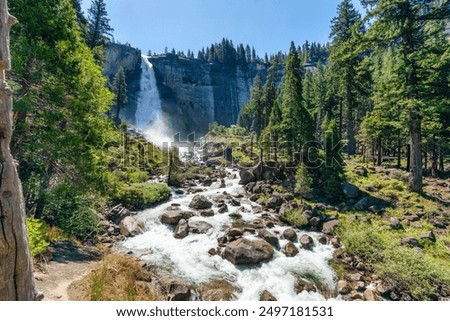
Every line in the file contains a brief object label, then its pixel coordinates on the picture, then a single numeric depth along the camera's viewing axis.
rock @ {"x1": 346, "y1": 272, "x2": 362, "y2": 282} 11.73
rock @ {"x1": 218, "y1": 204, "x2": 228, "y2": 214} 20.88
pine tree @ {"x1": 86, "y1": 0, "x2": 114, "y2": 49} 34.94
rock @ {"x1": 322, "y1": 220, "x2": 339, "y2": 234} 16.46
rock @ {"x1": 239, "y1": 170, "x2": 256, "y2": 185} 29.31
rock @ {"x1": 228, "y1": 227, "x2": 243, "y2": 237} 15.98
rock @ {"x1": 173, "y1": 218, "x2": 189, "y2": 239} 16.73
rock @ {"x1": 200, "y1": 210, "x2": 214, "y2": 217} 20.09
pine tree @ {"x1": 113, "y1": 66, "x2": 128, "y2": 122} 57.44
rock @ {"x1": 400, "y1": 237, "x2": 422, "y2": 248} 13.17
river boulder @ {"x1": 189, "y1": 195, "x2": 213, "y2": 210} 22.05
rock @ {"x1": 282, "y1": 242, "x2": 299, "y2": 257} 14.25
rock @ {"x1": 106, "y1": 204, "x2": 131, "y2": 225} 19.04
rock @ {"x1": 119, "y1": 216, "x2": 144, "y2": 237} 17.11
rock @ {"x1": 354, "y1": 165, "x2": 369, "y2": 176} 25.05
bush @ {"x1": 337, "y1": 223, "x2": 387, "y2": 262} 13.11
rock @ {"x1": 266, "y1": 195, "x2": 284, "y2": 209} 21.55
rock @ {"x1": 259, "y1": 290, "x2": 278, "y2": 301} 10.53
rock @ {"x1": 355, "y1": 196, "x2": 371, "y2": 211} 18.63
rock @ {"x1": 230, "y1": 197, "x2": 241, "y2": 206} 22.71
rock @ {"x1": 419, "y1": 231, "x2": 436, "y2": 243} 13.55
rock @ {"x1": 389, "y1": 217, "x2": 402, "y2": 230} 15.30
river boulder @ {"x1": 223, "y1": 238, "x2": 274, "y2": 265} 13.18
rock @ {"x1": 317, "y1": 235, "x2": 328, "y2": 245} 15.45
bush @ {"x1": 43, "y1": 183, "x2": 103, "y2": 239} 14.62
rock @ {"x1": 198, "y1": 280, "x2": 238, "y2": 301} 10.60
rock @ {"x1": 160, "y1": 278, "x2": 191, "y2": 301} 9.94
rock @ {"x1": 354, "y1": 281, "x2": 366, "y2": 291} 11.12
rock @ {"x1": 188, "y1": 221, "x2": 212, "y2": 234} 17.18
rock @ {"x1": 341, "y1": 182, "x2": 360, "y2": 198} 20.51
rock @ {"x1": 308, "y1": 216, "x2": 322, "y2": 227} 17.50
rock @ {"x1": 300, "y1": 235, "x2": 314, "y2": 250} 15.04
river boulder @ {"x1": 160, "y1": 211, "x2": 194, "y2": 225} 18.94
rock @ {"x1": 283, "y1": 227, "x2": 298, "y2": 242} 15.84
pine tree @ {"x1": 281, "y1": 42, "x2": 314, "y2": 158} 28.69
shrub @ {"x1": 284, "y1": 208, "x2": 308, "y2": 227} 17.72
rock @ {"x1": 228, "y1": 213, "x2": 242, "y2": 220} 19.66
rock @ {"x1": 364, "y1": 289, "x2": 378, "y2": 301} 10.32
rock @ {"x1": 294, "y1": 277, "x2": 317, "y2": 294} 11.33
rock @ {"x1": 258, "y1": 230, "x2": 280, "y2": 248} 15.13
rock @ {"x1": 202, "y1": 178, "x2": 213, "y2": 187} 32.19
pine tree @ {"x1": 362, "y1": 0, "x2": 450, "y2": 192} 17.90
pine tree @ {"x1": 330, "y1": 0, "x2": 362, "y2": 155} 33.25
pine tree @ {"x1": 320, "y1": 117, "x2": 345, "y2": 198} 21.19
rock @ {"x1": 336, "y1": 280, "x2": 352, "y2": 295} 11.09
